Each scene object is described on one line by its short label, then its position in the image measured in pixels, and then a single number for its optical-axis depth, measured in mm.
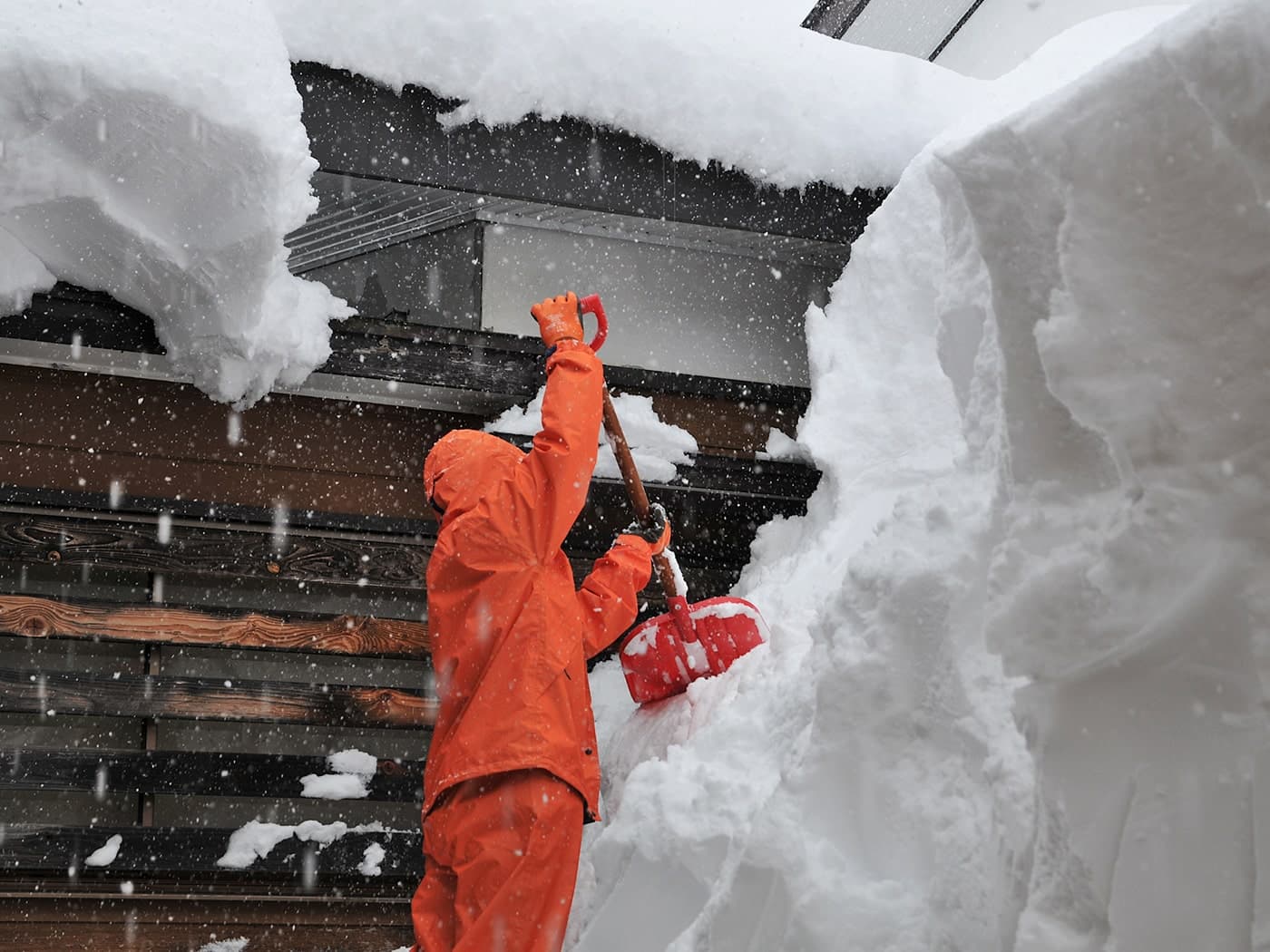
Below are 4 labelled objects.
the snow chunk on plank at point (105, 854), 3602
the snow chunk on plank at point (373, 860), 3838
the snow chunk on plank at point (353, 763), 3973
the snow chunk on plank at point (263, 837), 3727
